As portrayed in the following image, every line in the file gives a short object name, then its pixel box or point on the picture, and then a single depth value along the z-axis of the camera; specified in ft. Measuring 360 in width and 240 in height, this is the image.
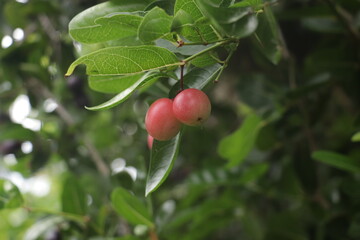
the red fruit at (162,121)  1.67
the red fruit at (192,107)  1.65
